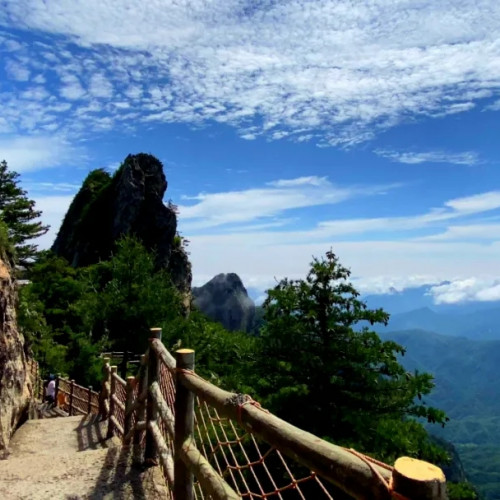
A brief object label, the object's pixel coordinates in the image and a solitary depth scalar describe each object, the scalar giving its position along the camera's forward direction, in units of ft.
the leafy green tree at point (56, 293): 100.32
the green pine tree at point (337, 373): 41.57
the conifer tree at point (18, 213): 146.92
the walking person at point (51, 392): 64.69
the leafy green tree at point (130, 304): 76.89
